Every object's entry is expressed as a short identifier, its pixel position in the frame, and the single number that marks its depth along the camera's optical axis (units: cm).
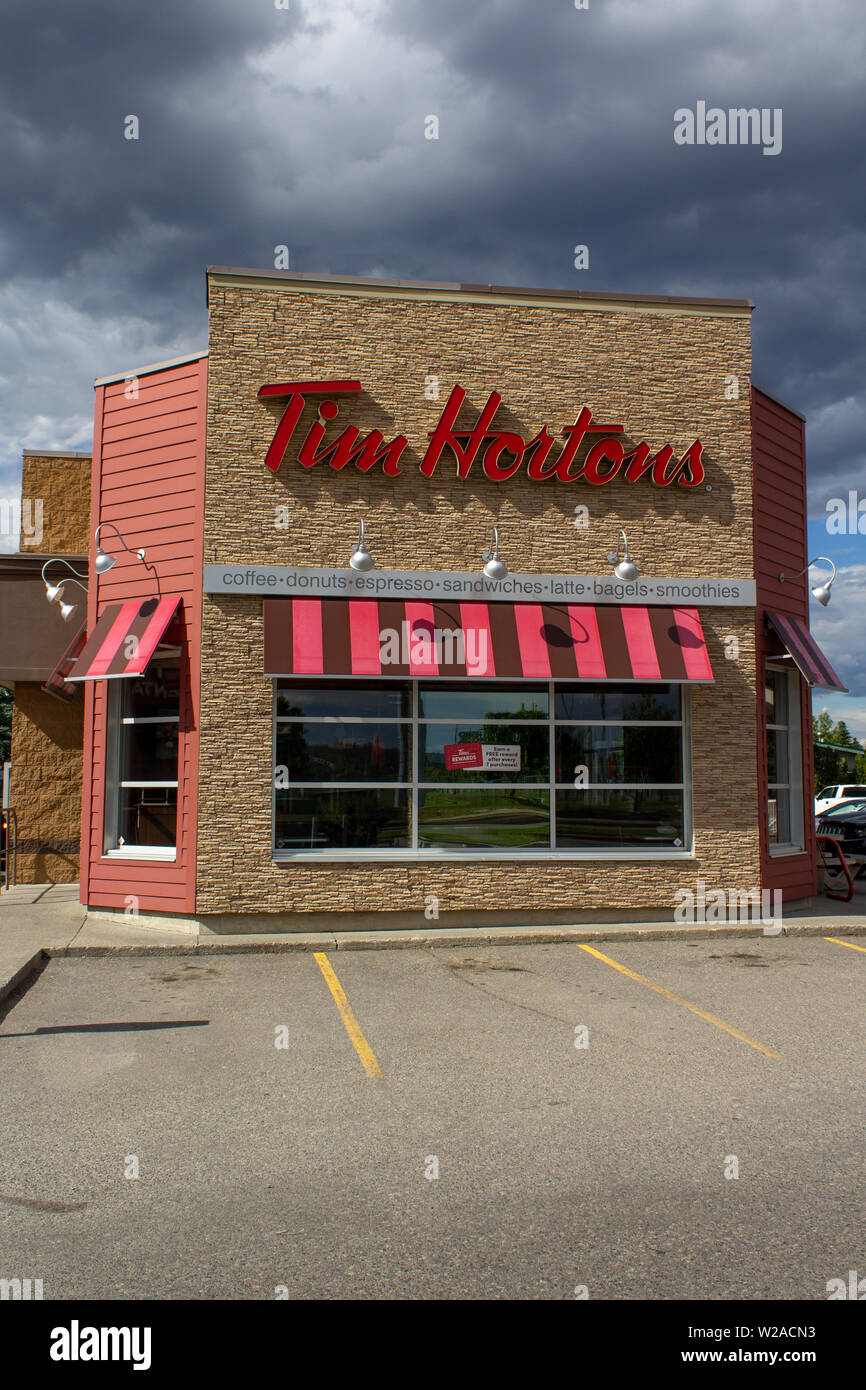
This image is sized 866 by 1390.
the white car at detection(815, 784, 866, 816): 3578
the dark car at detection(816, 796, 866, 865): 2450
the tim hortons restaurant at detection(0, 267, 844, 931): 1246
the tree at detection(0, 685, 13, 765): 4891
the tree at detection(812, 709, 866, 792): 5926
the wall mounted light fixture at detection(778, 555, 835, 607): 1427
